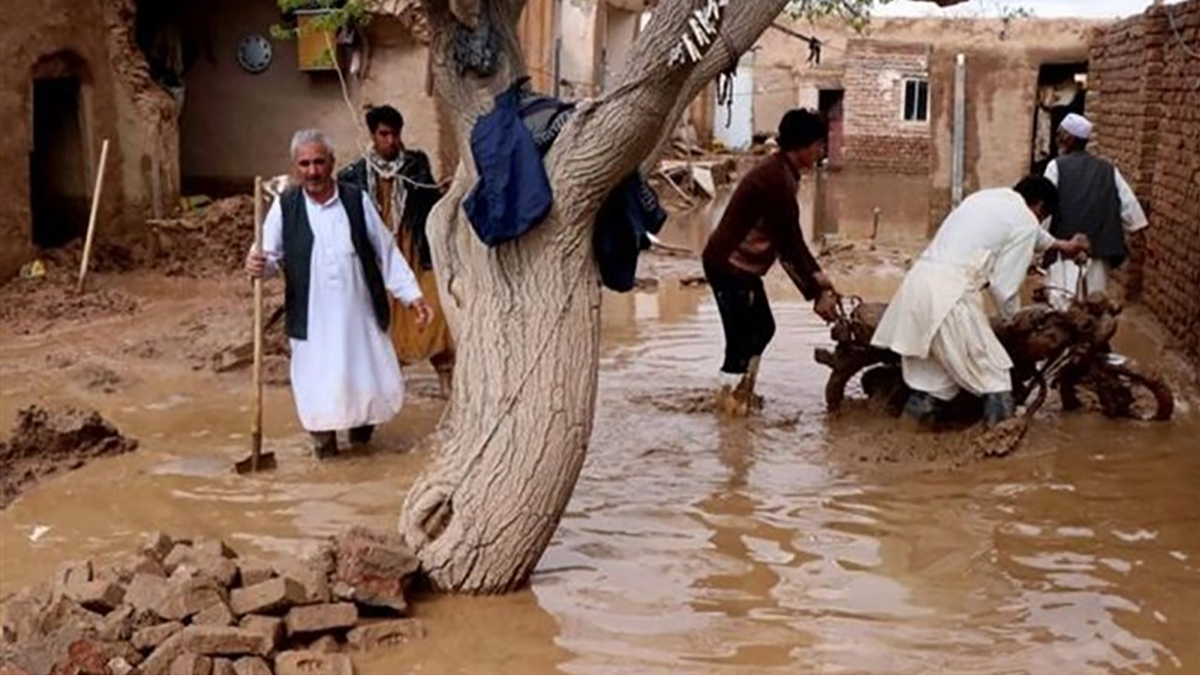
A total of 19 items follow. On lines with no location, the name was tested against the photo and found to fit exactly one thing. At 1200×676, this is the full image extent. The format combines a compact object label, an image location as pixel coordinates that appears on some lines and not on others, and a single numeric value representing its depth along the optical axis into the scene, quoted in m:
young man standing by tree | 8.01
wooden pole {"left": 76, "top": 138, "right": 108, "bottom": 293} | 11.95
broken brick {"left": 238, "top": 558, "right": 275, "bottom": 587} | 4.67
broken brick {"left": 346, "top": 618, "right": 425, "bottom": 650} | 4.54
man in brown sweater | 7.62
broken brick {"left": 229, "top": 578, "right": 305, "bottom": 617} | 4.52
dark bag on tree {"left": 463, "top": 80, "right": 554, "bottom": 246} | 4.92
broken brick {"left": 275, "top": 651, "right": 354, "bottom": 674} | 4.32
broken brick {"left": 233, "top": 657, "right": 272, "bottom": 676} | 4.27
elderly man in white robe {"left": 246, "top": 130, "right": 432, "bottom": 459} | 6.77
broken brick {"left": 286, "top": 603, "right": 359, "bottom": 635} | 4.50
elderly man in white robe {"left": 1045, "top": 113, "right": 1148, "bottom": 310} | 9.06
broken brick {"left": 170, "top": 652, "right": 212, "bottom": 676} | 4.22
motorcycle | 7.33
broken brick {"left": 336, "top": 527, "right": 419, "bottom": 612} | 4.71
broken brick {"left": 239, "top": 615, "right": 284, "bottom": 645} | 4.39
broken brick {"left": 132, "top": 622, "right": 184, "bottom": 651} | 4.35
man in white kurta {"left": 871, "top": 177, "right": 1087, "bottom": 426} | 7.14
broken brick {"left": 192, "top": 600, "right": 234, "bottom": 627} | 4.41
